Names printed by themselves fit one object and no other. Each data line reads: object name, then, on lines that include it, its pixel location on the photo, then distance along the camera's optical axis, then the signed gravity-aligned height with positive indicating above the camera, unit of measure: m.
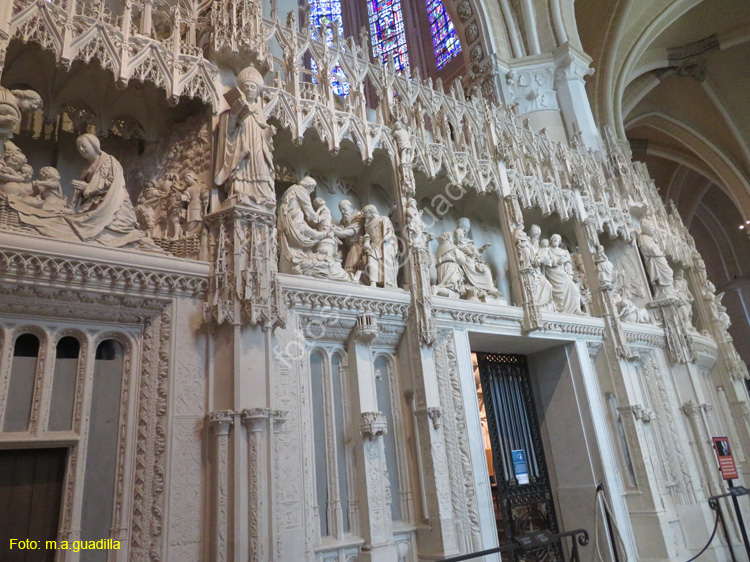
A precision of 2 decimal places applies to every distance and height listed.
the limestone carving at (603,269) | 9.88 +3.39
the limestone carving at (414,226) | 7.54 +3.41
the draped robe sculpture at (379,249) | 7.34 +3.11
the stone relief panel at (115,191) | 5.21 +3.23
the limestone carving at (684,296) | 11.14 +3.40
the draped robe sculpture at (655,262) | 11.12 +3.93
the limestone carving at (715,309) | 13.29 +3.44
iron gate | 8.67 +0.61
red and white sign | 8.19 +0.01
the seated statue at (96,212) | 5.20 +2.89
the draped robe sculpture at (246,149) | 6.18 +3.85
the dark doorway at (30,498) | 4.76 +0.29
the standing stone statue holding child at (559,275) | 9.44 +3.27
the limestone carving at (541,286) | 9.04 +2.97
